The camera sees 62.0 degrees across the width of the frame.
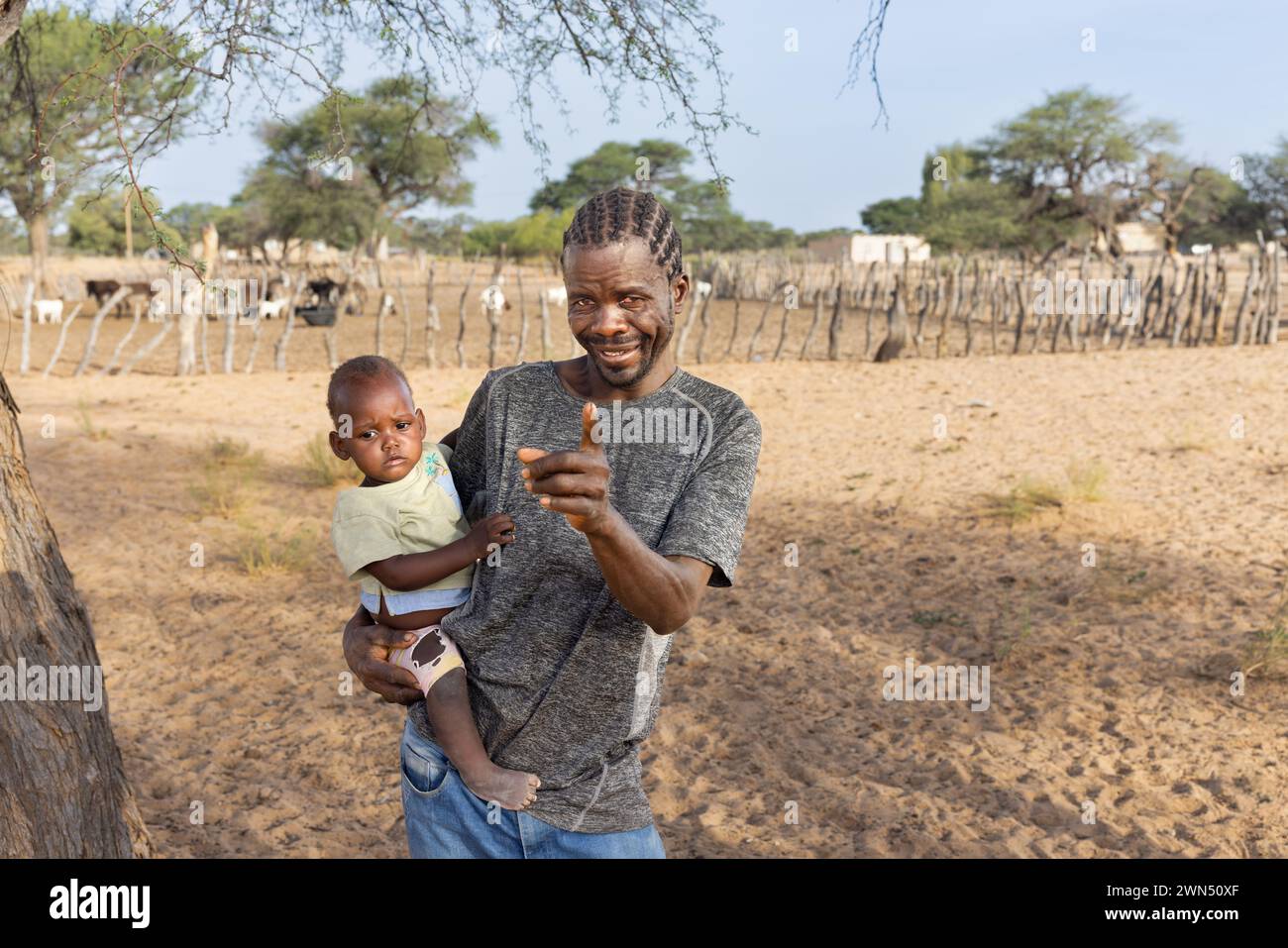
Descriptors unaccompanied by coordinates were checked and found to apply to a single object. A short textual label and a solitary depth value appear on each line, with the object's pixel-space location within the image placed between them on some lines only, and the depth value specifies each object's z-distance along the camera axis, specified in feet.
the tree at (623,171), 126.41
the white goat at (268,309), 60.85
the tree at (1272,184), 115.96
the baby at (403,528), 5.36
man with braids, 4.84
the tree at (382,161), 96.37
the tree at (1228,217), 119.24
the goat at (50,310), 63.93
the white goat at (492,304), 44.89
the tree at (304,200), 100.17
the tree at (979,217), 112.16
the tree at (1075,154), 109.81
